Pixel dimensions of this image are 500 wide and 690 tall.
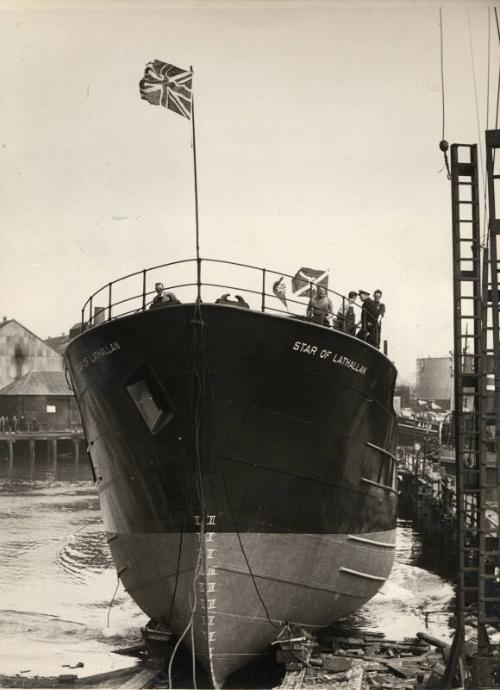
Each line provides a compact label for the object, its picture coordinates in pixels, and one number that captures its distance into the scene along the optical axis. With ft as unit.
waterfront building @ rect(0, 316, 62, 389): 145.18
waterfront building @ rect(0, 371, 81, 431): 158.60
